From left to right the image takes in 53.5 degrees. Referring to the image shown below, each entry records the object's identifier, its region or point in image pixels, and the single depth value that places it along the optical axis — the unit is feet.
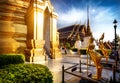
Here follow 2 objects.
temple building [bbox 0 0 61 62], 38.58
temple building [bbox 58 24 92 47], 125.70
